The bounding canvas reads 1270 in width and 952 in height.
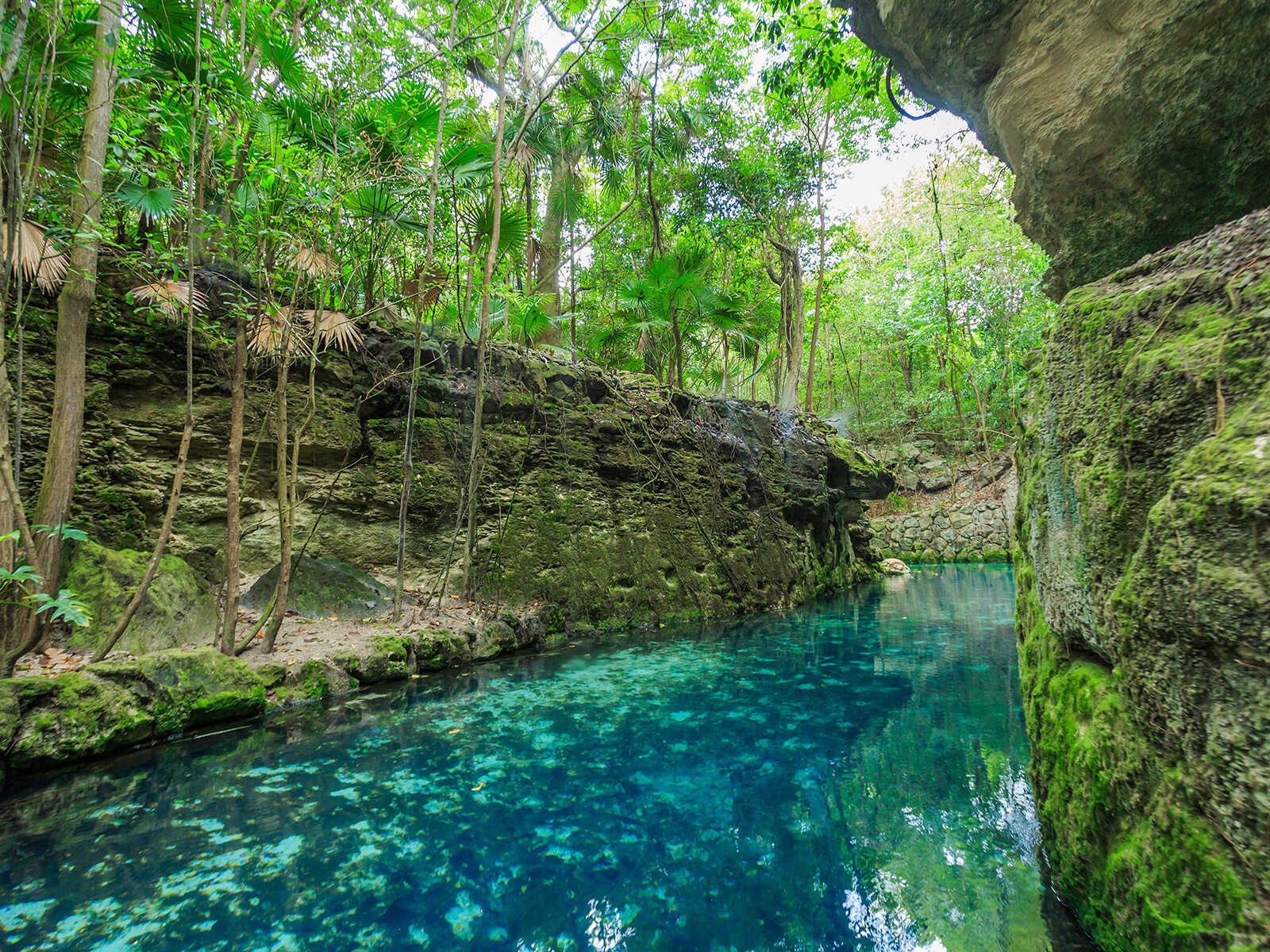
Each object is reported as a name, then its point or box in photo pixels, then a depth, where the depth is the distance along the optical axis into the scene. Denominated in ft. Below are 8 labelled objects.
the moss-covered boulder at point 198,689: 13.16
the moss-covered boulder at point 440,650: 19.92
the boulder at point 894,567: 61.67
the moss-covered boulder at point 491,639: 21.97
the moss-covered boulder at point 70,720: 10.91
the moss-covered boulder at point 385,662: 17.92
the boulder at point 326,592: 20.24
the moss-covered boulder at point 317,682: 16.01
